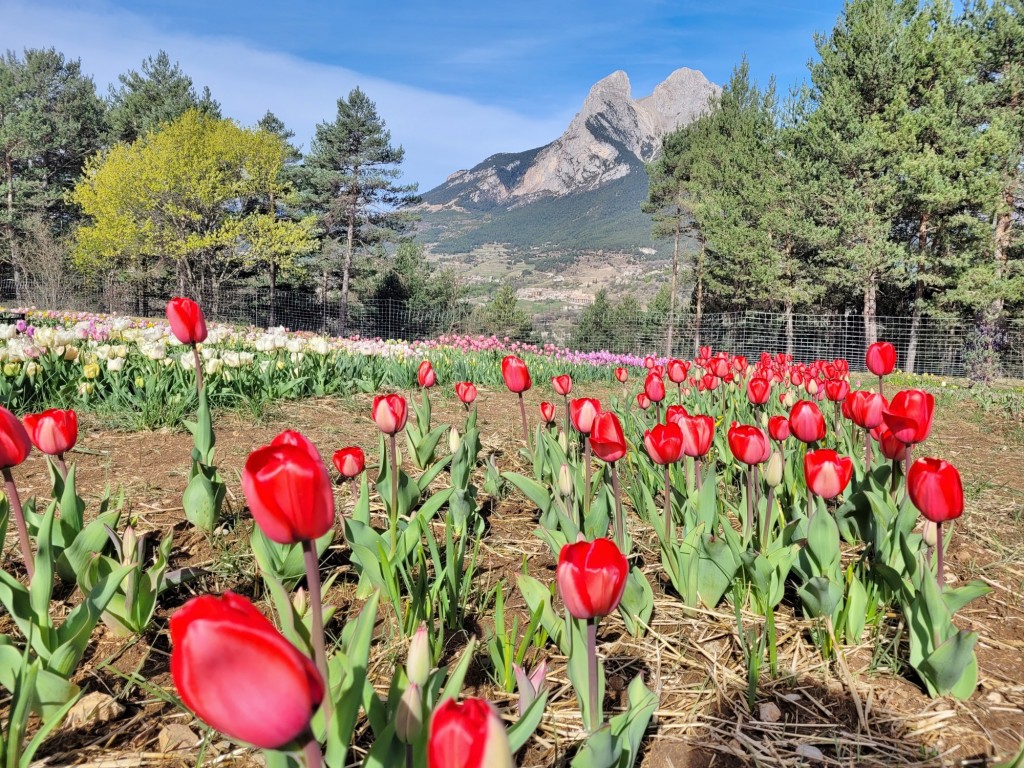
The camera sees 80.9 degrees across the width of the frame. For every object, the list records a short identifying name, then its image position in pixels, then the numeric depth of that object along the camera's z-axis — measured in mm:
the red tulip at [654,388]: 2762
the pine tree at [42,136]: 29891
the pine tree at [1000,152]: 17500
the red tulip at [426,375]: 2826
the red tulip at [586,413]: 1886
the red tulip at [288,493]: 766
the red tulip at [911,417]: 1664
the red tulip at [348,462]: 1883
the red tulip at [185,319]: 2133
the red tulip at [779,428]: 2094
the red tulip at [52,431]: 1548
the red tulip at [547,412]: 2582
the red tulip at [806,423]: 2027
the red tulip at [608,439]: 1614
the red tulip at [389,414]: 1787
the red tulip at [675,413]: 1990
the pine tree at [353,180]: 28844
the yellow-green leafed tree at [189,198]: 23203
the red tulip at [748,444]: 1742
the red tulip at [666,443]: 1733
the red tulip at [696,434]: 1866
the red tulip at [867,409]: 2037
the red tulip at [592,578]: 899
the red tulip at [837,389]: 2734
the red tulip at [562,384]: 2770
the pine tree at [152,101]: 31297
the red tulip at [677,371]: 3254
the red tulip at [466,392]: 2797
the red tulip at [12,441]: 1242
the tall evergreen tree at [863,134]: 18406
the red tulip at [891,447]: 1831
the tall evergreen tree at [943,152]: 17469
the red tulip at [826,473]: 1633
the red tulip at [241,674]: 531
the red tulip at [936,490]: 1245
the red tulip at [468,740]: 527
